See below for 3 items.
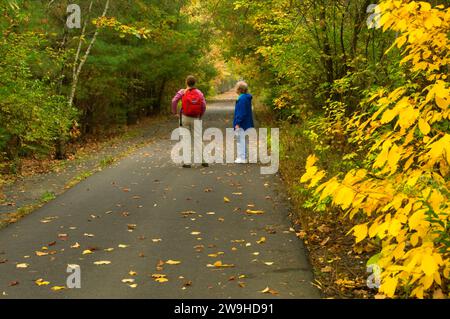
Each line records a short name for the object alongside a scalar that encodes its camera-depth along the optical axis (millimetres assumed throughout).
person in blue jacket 26406
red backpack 25328
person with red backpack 25297
